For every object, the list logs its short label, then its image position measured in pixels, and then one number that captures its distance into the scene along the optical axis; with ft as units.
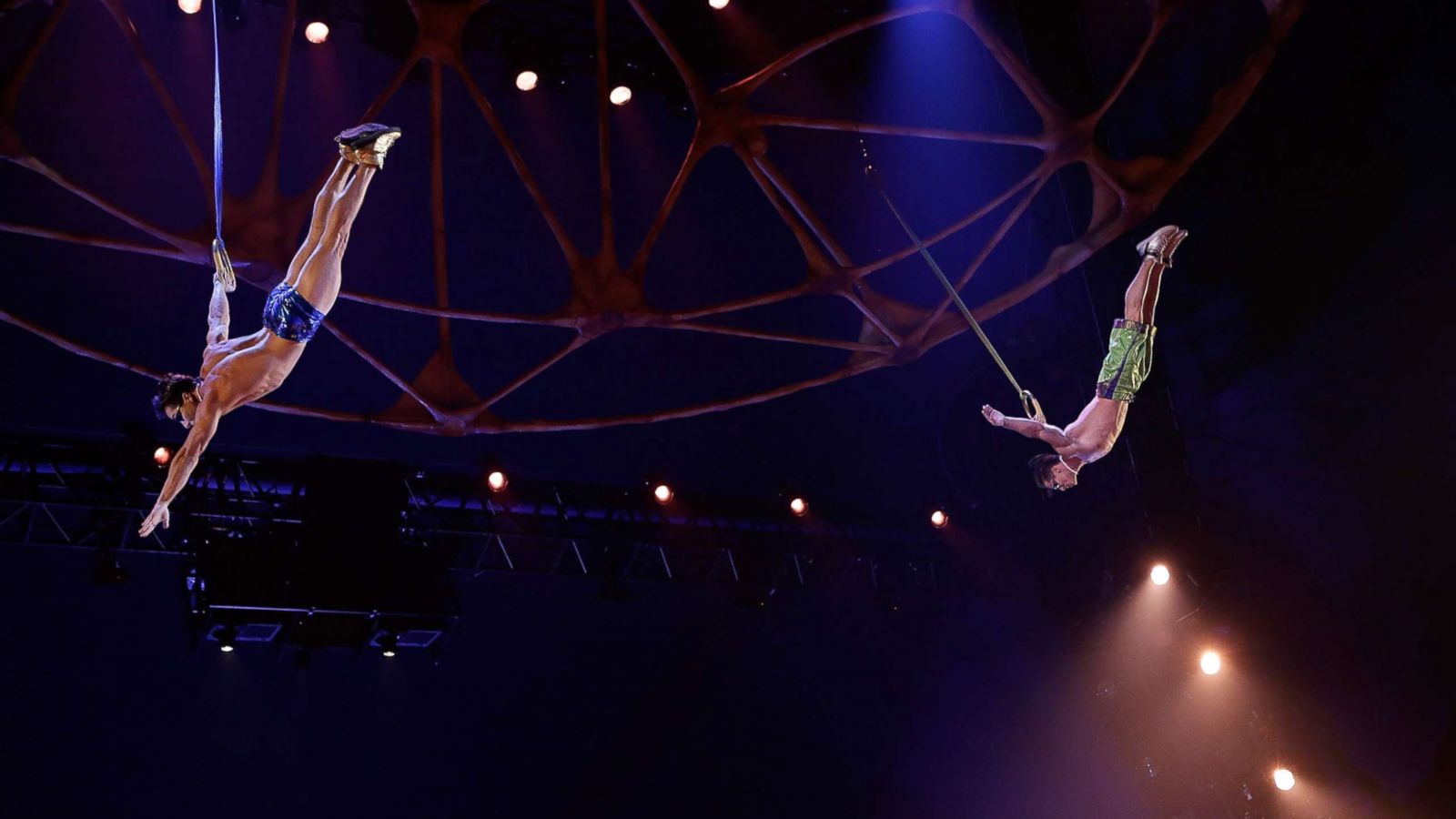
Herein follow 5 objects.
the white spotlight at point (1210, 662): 42.45
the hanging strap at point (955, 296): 23.70
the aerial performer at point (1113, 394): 25.22
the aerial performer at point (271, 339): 22.67
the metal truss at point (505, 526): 34.68
